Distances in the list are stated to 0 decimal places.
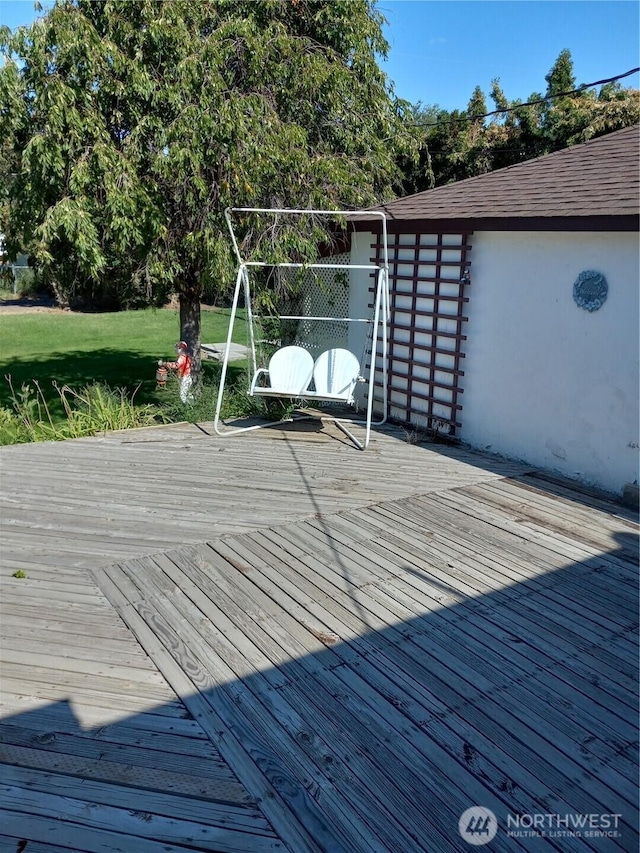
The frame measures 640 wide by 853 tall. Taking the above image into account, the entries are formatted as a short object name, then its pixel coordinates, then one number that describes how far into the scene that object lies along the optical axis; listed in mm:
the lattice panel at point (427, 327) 5906
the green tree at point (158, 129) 5891
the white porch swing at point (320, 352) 5738
